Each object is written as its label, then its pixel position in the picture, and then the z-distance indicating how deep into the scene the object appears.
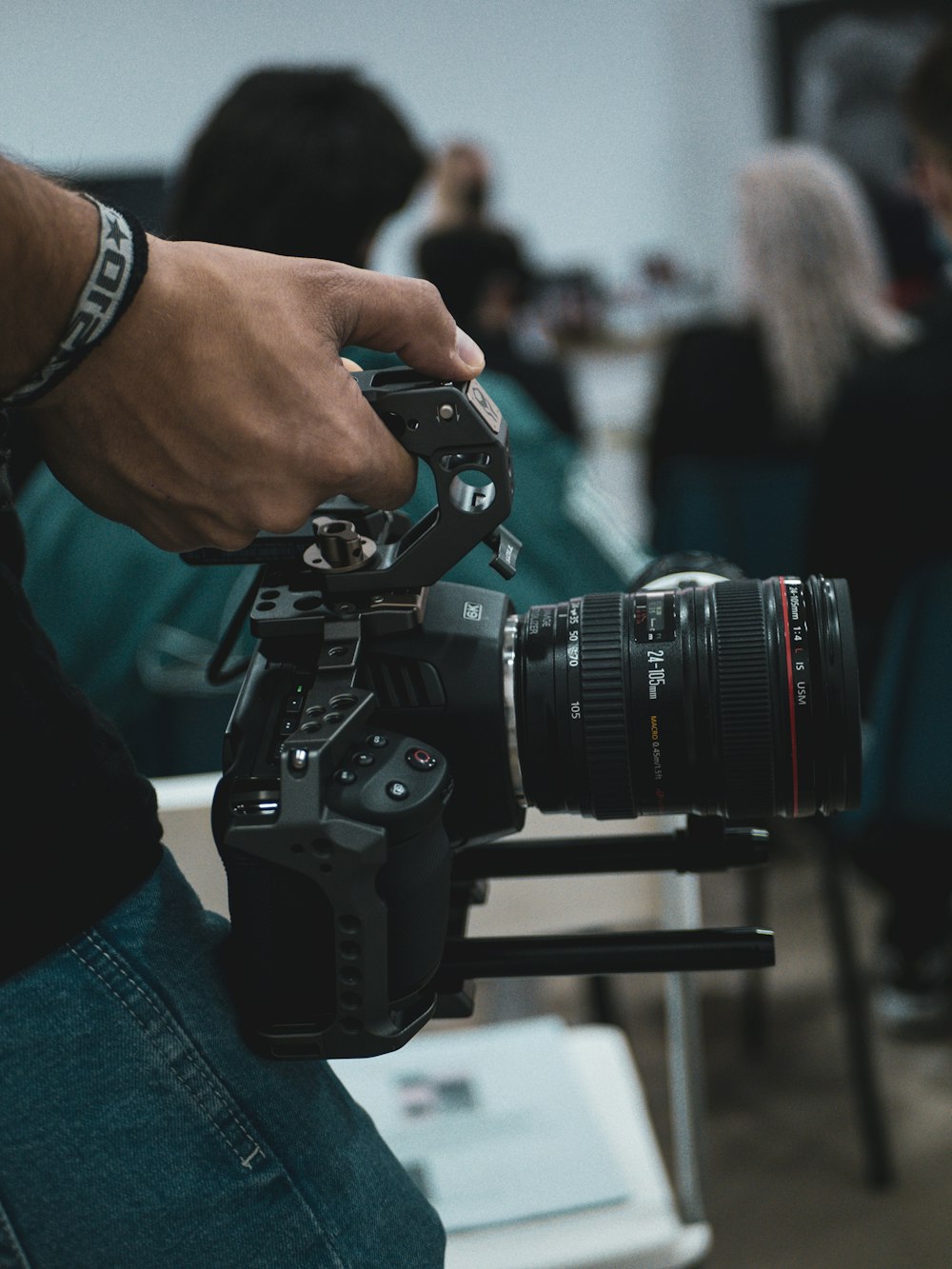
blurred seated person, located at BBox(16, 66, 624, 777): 1.38
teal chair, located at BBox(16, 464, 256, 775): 1.38
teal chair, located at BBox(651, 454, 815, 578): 2.19
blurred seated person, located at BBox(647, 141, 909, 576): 2.20
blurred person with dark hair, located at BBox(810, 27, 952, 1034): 1.75
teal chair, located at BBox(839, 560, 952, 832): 1.69
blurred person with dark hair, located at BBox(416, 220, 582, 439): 2.20
